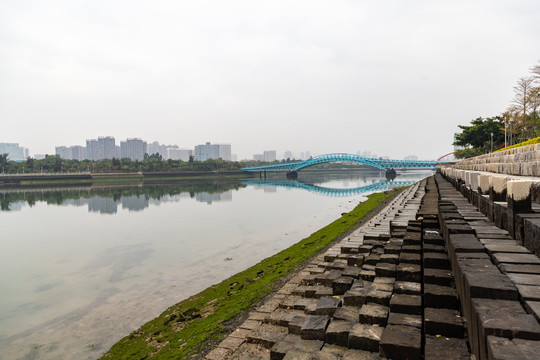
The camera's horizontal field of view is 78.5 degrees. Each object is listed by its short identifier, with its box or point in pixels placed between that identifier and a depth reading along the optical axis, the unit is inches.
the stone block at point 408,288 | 174.2
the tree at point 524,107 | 1575.4
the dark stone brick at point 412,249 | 234.4
